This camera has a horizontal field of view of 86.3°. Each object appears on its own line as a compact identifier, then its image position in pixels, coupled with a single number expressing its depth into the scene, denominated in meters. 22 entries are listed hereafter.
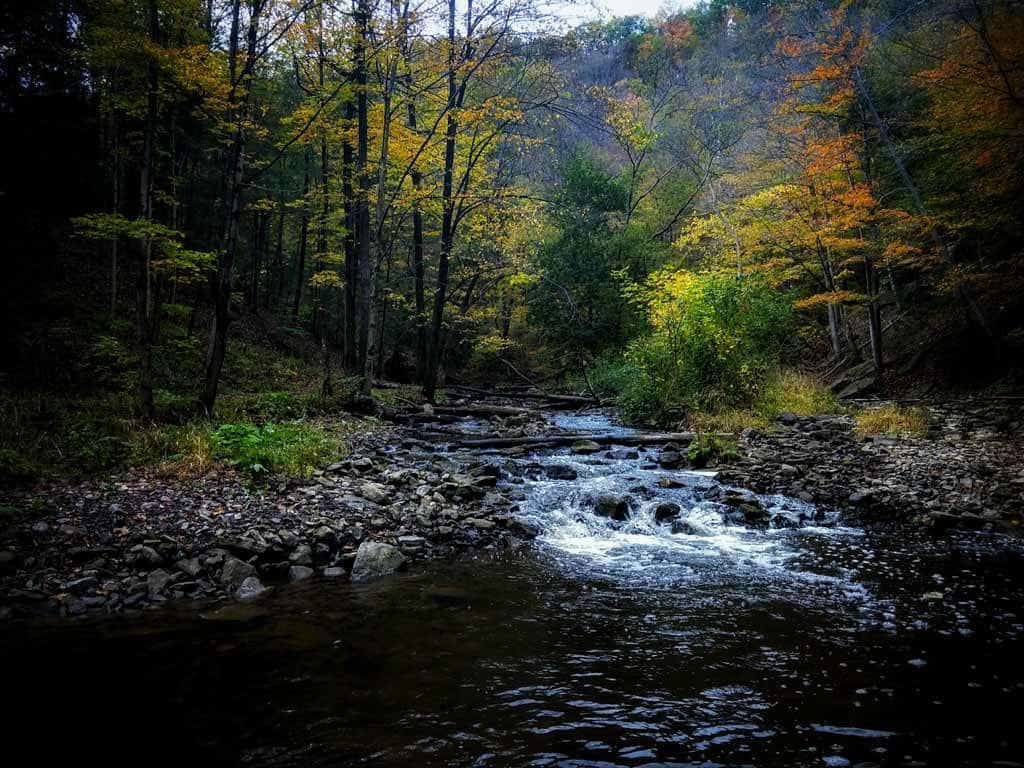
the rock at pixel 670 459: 10.14
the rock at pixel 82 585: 4.67
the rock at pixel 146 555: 5.14
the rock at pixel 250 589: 4.95
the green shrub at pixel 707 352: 13.38
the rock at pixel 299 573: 5.38
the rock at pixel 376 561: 5.50
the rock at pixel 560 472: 9.29
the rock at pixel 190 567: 5.09
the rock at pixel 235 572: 5.11
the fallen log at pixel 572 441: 11.32
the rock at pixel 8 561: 4.77
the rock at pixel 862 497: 7.52
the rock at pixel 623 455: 10.68
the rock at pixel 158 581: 4.84
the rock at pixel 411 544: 6.10
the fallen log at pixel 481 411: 15.27
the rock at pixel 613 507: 7.57
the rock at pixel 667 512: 7.54
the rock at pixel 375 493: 7.21
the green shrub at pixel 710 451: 10.03
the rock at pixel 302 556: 5.61
